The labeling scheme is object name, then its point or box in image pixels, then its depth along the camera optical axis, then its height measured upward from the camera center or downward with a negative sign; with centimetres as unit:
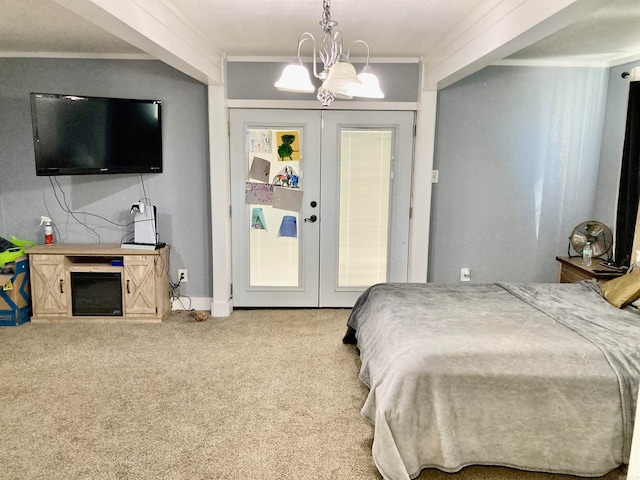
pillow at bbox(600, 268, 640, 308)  272 -65
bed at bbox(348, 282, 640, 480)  207 -101
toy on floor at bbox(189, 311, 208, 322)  420 -129
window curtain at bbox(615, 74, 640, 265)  368 -1
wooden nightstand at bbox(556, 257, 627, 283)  350 -70
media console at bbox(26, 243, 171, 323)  404 -99
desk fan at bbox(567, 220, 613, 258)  388 -48
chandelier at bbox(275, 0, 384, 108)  216 +48
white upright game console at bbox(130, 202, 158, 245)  419 -47
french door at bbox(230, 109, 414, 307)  429 -26
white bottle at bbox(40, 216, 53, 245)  429 -54
